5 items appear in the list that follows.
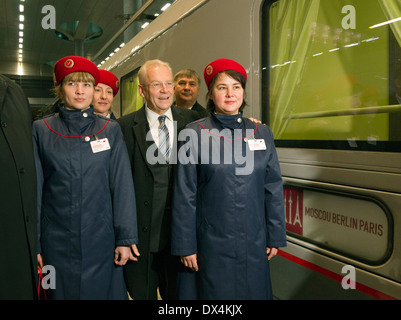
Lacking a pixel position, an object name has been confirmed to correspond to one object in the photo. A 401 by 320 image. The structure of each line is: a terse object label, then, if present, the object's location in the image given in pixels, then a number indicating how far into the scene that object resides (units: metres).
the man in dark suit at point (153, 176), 2.17
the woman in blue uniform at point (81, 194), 1.91
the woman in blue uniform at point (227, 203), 1.90
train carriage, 1.67
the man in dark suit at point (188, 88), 3.08
